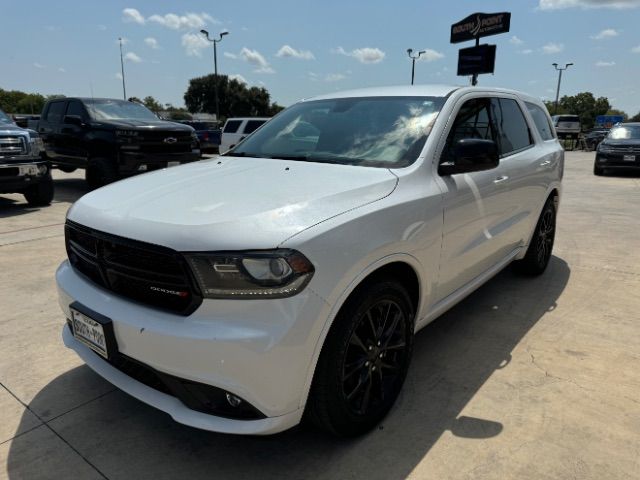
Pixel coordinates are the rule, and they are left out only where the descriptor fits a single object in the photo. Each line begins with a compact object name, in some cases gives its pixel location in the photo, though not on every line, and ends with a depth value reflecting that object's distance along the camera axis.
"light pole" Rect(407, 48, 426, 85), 42.47
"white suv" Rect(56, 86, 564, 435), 1.86
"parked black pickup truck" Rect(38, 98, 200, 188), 9.02
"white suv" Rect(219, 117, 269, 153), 16.73
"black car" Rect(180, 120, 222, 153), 21.23
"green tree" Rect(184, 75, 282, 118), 71.00
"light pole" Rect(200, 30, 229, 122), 35.66
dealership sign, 30.78
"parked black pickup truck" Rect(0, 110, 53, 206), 7.46
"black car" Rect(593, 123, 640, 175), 13.84
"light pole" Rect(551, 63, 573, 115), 54.59
